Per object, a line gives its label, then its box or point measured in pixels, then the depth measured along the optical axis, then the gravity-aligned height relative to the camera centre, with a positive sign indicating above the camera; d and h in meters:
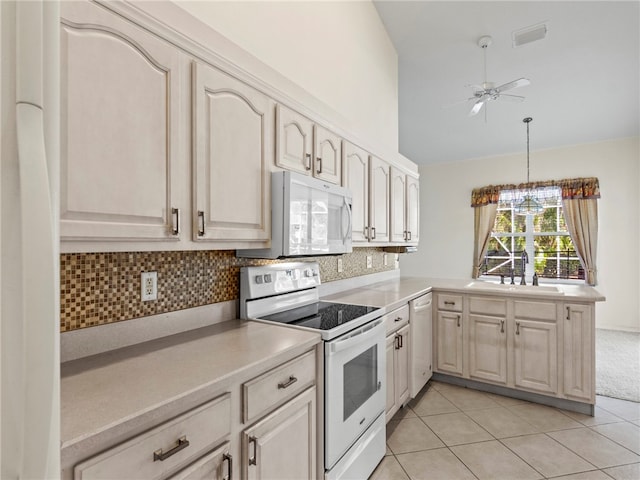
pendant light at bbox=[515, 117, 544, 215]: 4.41 +0.41
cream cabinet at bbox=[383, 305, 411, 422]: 2.31 -0.85
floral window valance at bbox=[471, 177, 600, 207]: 5.29 +0.83
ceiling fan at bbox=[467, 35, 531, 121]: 3.15 +1.46
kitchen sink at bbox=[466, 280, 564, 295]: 2.80 -0.44
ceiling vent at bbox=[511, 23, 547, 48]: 3.08 +1.89
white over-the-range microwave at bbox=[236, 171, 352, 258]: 1.70 +0.12
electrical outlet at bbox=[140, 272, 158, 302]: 1.44 -0.20
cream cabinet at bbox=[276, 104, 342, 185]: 1.79 +0.54
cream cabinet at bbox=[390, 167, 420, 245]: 3.18 +0.31
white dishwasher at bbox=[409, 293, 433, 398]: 2.70 -0.86
